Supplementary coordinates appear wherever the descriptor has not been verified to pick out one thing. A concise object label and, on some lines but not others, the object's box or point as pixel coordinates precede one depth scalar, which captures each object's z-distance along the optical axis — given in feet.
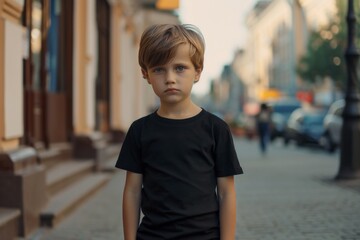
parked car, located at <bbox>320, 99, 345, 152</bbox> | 66.95
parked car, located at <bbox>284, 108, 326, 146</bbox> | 80.18
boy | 7.83
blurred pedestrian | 64.13
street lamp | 33.99
